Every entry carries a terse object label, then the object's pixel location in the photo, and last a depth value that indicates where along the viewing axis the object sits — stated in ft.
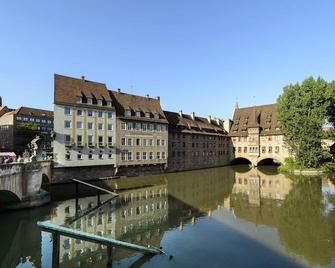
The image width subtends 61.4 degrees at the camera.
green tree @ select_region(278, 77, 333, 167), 176.86
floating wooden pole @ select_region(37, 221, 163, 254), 39.16
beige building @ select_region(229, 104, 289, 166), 227.20
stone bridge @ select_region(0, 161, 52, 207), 75.31
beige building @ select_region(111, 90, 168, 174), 161.38
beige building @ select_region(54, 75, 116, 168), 136.77
